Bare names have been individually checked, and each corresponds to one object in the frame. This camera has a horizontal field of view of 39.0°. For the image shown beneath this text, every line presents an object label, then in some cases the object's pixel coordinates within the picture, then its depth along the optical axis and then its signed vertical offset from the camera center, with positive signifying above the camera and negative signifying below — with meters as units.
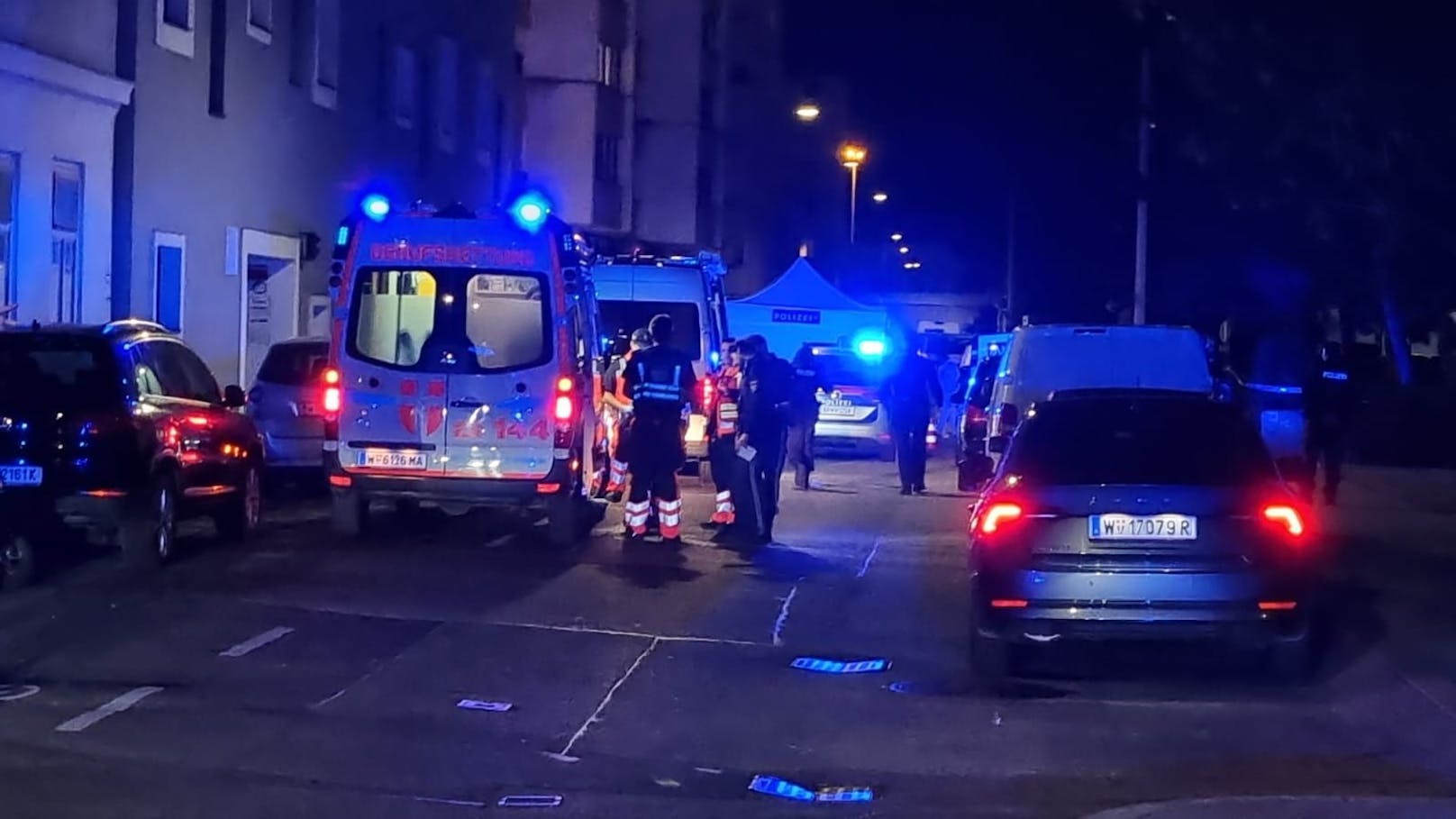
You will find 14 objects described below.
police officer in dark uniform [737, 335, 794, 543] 17.20 -0.22
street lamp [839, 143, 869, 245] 48.37 +5.99
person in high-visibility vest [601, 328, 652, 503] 16.45 -0.10
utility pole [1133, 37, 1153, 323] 33.50 +4.11
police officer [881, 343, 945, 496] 22.31 -0.02
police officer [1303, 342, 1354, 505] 20.61 +0.11
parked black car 13.33 -0.32
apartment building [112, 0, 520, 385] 22.75 +3.25
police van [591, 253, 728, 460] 21.81 +1.11
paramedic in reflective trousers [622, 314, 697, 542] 16.08 -0.05
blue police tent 33.59 +1.48
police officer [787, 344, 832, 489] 21.81 -0.08
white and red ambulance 15.73 +0.26
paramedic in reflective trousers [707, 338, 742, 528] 17.23 -0.37
